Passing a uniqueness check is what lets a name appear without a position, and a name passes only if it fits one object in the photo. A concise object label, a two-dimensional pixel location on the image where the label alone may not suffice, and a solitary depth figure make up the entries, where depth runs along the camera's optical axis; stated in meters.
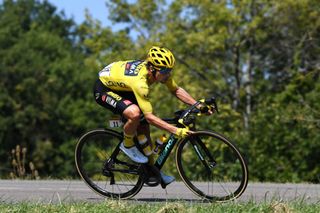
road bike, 18.17
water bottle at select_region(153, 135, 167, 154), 18.84
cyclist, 17.80
